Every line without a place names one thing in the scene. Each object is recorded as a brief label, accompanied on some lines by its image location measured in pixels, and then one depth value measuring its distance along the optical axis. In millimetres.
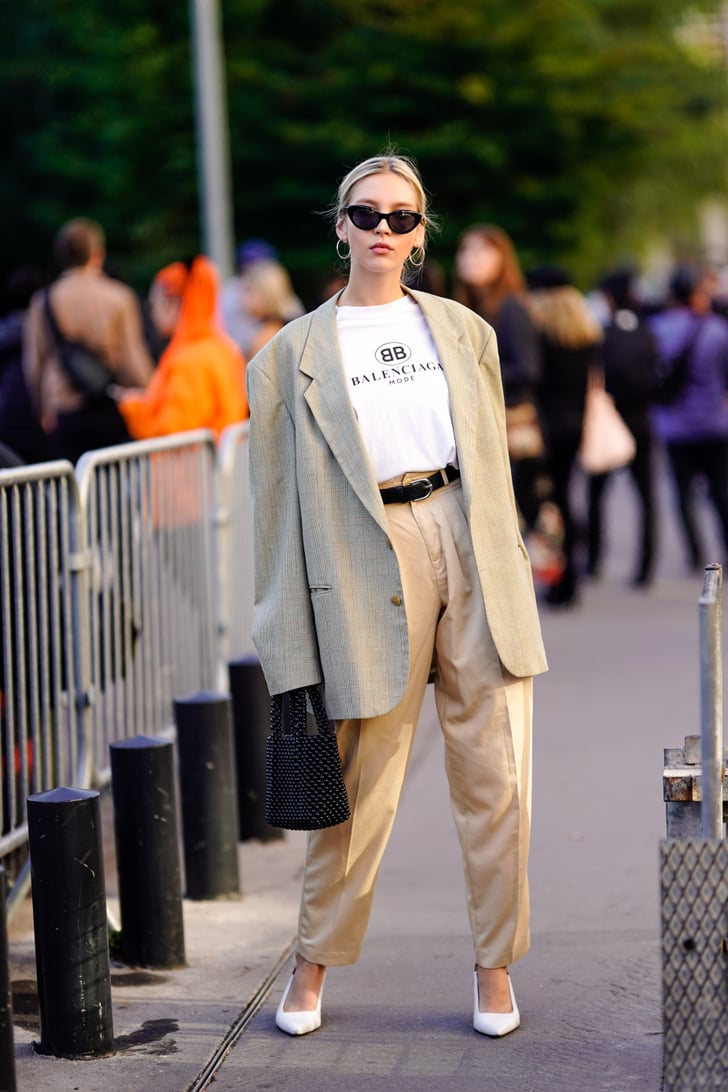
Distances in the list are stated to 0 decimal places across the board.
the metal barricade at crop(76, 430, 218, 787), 8748
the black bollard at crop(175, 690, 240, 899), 8220
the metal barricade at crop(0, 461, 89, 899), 7698
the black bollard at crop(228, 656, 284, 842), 9305
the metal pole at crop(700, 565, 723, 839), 4925
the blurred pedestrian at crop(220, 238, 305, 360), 17191
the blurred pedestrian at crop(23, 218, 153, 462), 13380
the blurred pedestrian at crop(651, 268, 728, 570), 18047
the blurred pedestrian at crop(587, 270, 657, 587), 17754
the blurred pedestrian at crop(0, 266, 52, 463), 11051
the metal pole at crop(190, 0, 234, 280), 25798
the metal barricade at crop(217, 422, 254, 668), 10536
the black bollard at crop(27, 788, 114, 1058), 6309
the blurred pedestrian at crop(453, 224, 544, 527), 15244
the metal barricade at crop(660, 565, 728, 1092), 4987
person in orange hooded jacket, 12465
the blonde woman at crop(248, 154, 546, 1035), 6156
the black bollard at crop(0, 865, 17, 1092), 5409
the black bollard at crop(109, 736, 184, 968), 7352
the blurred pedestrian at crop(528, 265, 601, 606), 16299
